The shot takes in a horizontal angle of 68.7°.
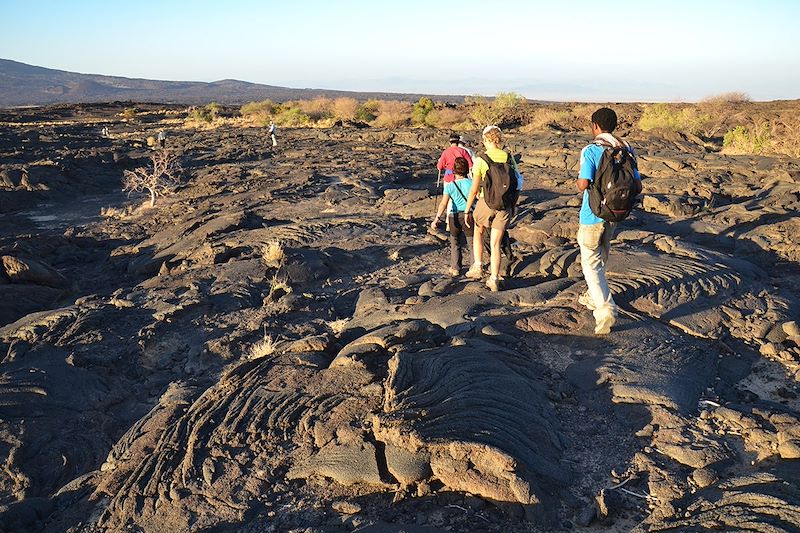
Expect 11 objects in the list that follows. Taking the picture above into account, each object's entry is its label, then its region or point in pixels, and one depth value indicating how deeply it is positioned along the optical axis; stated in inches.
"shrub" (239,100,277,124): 1843.0
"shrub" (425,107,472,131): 1322.6
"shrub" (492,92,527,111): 1423.5
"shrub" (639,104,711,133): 1019.3
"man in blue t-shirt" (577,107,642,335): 203.8
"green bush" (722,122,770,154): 711.7
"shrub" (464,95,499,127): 1261.1
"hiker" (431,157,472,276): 293.0
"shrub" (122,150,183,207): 687.1
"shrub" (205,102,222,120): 2022.4
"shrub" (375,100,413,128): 1402.6
